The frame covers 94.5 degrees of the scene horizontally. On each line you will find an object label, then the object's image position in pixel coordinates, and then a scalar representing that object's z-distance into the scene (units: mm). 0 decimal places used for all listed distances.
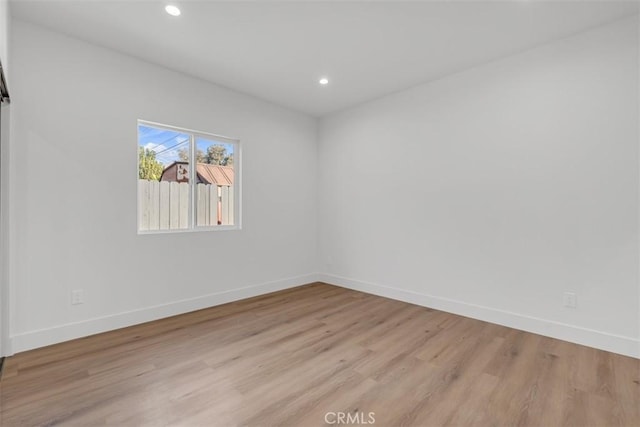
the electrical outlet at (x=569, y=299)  2674
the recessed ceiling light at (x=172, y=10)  2312
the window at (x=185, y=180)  3219
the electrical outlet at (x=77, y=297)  2686
